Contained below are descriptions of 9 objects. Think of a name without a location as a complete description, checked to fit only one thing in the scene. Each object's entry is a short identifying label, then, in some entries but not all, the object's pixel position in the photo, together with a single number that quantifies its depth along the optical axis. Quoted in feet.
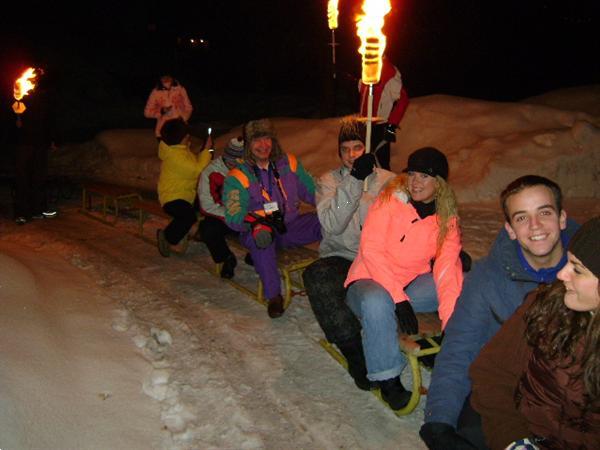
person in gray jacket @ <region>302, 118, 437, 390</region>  13.03
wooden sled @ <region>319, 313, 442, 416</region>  11.51
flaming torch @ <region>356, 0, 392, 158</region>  14.02
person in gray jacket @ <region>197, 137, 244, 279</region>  20.42
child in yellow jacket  23.41
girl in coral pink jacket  11.85
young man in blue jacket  8.82
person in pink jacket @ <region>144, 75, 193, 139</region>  35.29
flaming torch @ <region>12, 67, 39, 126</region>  29.53
